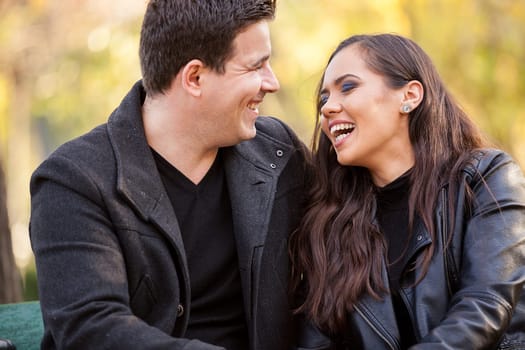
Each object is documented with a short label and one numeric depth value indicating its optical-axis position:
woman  3.36
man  3.24
